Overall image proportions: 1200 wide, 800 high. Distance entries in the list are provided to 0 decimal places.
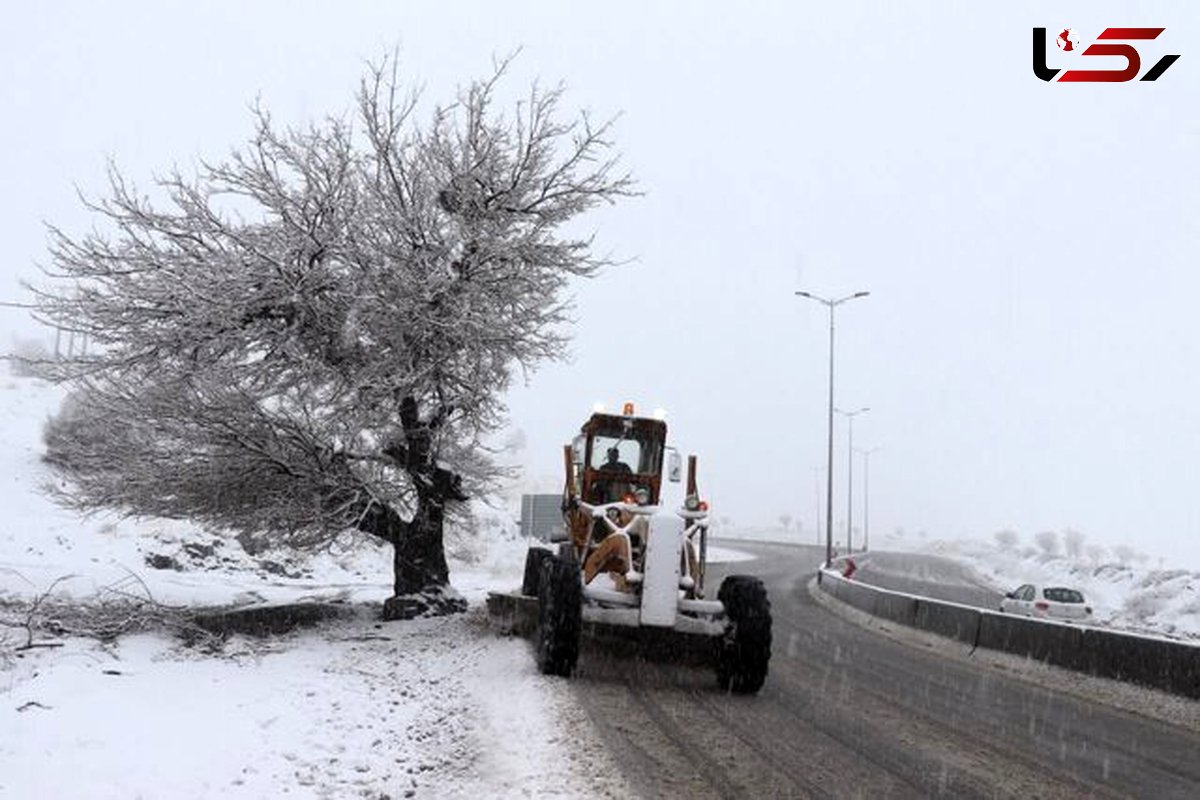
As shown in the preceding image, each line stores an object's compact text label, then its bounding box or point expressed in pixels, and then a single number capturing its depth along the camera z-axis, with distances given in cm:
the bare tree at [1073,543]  10817
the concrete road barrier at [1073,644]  1087
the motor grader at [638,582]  981
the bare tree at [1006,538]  11789
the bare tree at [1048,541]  10736
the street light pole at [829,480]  3600
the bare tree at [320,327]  1322
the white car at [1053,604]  2192
